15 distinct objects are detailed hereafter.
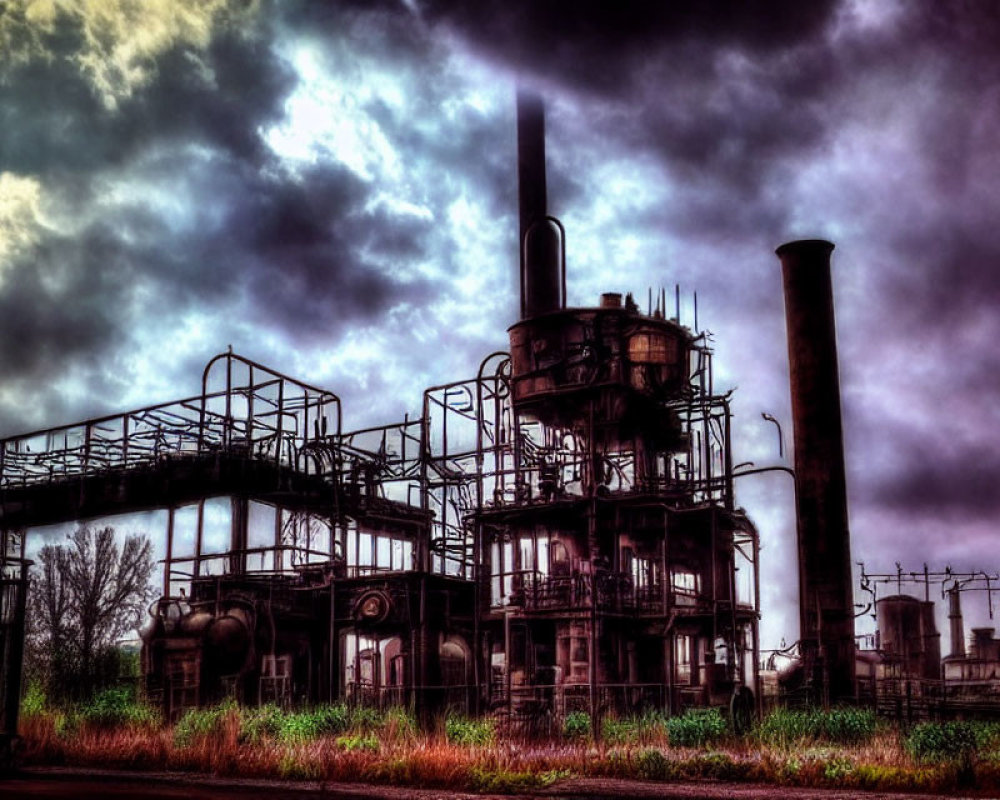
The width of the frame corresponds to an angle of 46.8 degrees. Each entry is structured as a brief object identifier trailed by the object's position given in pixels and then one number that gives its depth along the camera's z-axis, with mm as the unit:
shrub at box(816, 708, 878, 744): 19375
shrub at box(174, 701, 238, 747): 19953
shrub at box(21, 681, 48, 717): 24172
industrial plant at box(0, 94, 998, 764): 25547
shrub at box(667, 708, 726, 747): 19406
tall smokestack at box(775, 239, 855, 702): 24766
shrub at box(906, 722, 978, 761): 15784
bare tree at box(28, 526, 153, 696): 37219
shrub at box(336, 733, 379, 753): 18188
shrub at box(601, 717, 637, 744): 20359
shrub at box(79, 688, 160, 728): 22953
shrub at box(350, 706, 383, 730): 22141
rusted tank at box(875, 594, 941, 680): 41906
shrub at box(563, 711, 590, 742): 22281
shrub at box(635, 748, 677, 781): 16780
